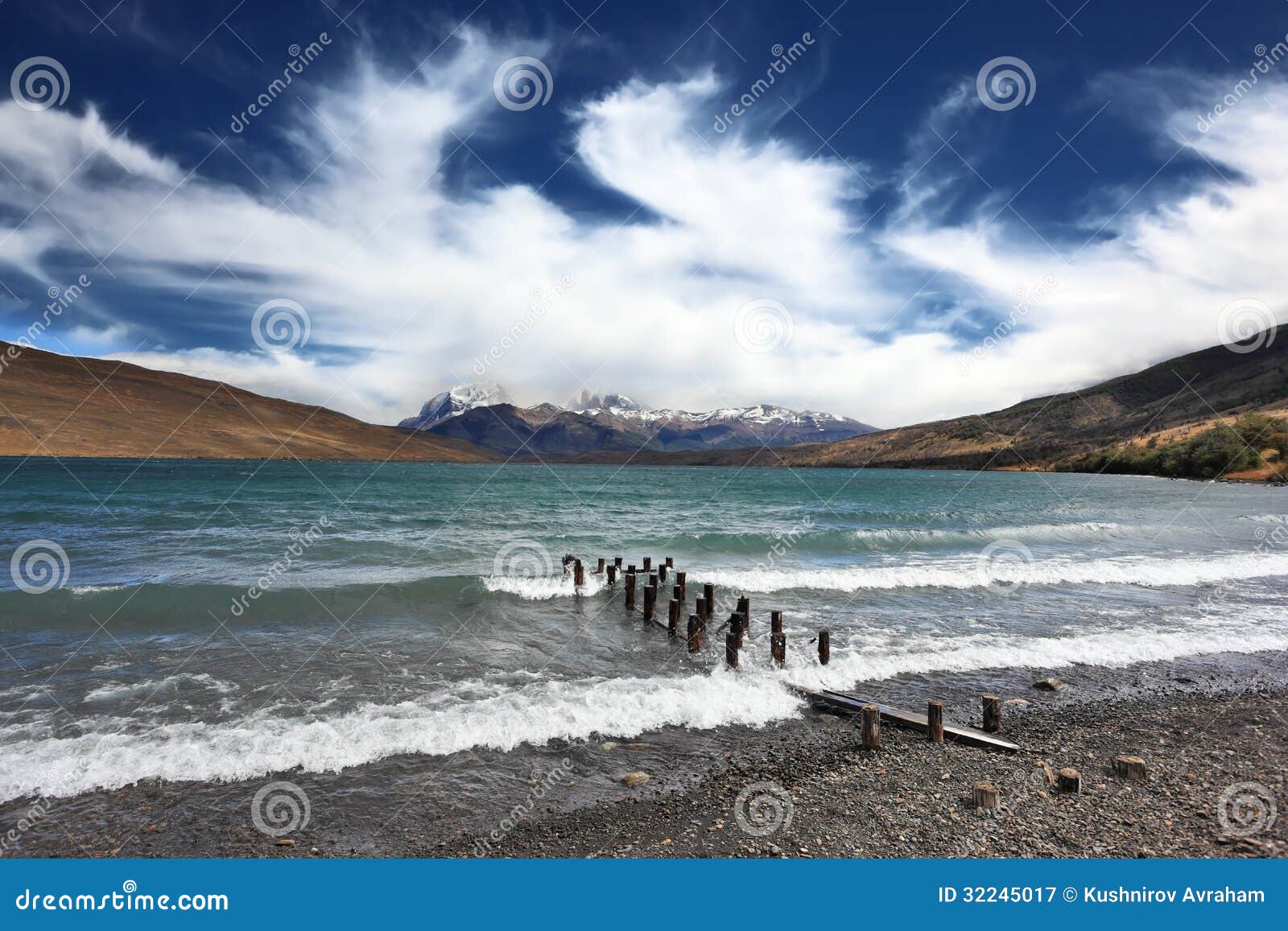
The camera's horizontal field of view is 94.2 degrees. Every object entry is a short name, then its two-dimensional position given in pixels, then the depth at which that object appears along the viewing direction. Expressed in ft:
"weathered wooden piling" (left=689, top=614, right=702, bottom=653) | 45.06
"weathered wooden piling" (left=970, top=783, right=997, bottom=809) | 22.15
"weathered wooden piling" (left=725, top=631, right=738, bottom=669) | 40.75
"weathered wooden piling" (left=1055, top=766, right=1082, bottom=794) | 23.40
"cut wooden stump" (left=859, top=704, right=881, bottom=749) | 28.22
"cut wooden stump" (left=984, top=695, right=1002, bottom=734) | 29.35
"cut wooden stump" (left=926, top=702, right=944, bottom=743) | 28.71
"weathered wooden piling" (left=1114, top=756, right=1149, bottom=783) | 24.52
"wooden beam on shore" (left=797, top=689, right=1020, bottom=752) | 28.12
